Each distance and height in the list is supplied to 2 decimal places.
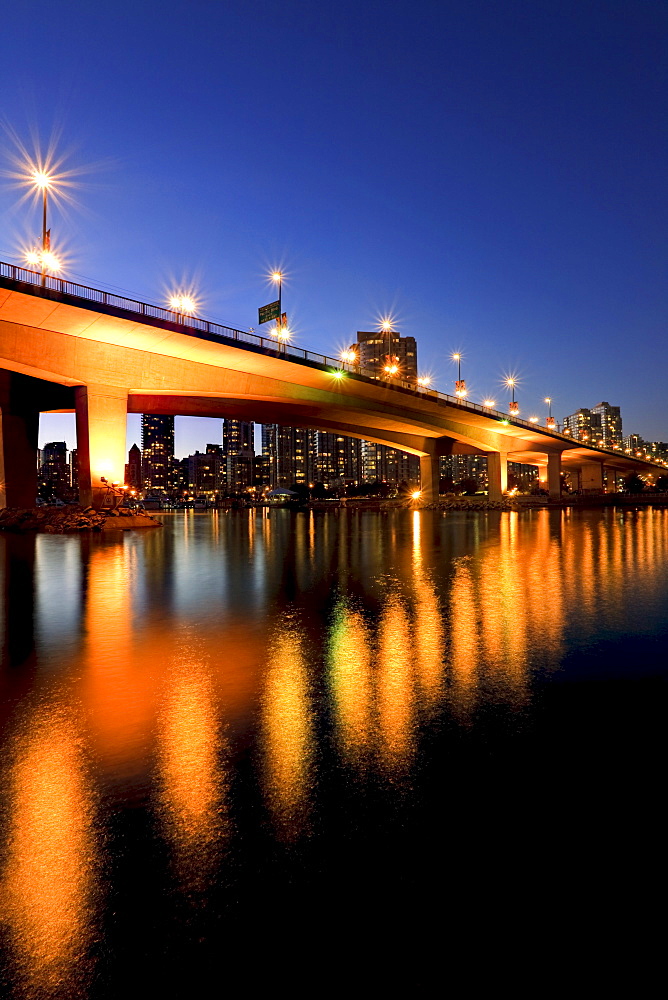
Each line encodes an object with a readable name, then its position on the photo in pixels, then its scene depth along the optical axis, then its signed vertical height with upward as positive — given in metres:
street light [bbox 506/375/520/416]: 83.88 +14.64
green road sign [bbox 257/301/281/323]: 46.17 +16.92
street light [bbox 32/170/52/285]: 30.51 +18.56
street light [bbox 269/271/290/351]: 47.34 +16.29
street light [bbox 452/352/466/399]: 75.70 +16.42
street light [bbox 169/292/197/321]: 43.19 +16.62
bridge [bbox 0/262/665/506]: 30.84 +10.04
